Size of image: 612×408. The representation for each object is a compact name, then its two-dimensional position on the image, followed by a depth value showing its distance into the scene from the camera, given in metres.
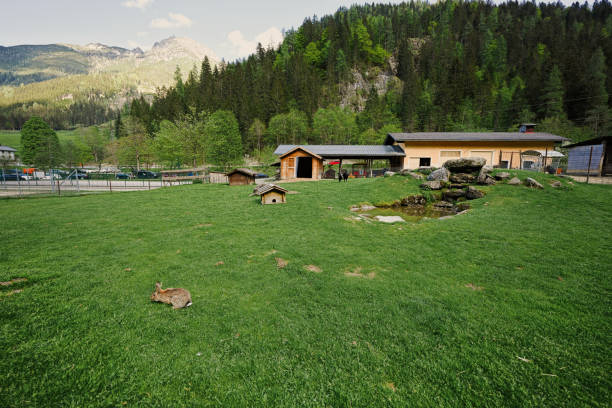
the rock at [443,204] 18.83
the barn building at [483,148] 33.69
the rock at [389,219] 13.85
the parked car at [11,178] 40.05
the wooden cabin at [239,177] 28.20
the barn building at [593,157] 28.36
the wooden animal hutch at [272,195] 16.17
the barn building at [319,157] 32.53
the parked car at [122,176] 45.61
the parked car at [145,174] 45.27
